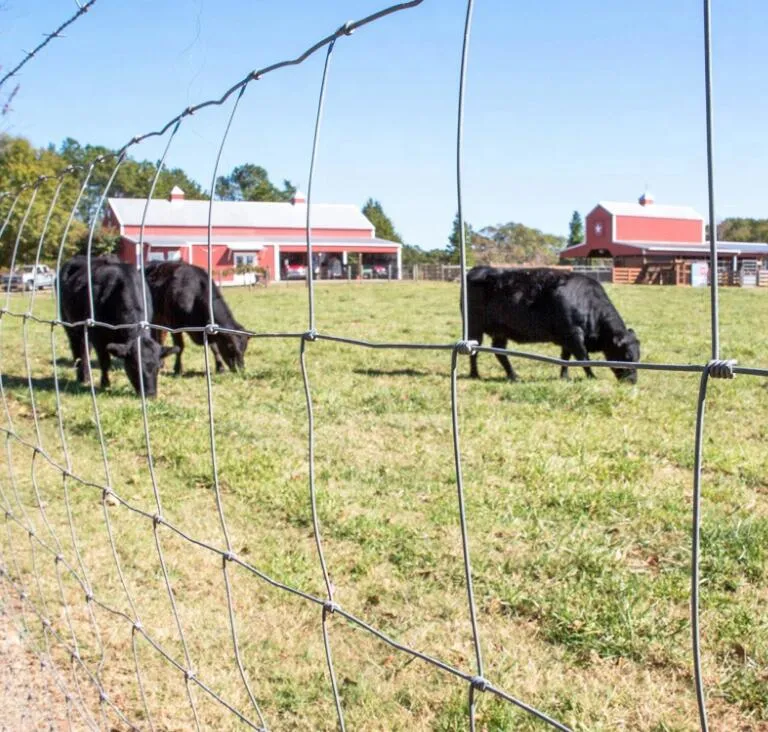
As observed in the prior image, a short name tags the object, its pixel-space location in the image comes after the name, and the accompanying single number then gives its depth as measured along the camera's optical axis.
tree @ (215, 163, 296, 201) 31.59
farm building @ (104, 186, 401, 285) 23.28
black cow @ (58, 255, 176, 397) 7.56
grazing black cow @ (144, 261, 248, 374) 9.69
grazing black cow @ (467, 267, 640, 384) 8.88
